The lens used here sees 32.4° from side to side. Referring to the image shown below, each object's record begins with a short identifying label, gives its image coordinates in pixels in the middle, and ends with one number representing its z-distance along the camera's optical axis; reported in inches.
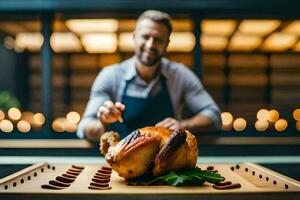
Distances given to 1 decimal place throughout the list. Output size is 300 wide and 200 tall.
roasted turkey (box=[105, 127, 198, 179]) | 72.4
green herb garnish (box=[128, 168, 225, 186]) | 69.0
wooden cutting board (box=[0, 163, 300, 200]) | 62.8
